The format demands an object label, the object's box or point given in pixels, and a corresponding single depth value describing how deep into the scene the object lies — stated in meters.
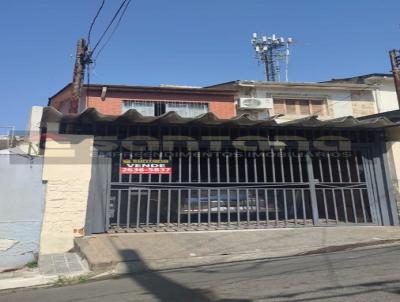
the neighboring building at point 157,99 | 17.34
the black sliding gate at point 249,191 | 9.31
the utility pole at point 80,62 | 13.59
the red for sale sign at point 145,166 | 9.32
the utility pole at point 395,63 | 18.36
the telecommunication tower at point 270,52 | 28.12
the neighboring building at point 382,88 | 22.14
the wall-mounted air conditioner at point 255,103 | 19.05
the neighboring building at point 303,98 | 19.78
